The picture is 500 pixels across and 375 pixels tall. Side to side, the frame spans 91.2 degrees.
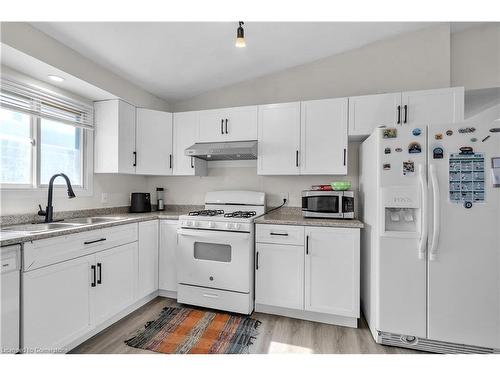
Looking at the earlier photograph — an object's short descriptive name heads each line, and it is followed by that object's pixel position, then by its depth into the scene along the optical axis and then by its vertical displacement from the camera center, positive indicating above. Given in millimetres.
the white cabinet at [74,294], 1533 -808
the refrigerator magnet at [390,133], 1881 +424
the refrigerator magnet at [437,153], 1790 +256
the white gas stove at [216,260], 2367 -741
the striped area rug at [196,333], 1893 -1252
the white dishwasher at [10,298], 1374 -648
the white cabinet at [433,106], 2221 +757
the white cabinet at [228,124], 2785 +728
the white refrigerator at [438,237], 1722 -359
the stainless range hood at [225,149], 2623 +407
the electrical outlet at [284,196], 2988 -111
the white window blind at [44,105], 1943 +736
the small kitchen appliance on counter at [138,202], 3080 -204
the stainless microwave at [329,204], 2396 -169
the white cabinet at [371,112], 2352 +737
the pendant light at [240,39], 1864 +1125
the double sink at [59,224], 1899 -336
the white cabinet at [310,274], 2184 -811
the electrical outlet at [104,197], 2820 -136
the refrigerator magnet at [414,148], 1831 +298
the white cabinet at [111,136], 2664 +545
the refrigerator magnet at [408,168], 1843 +149
